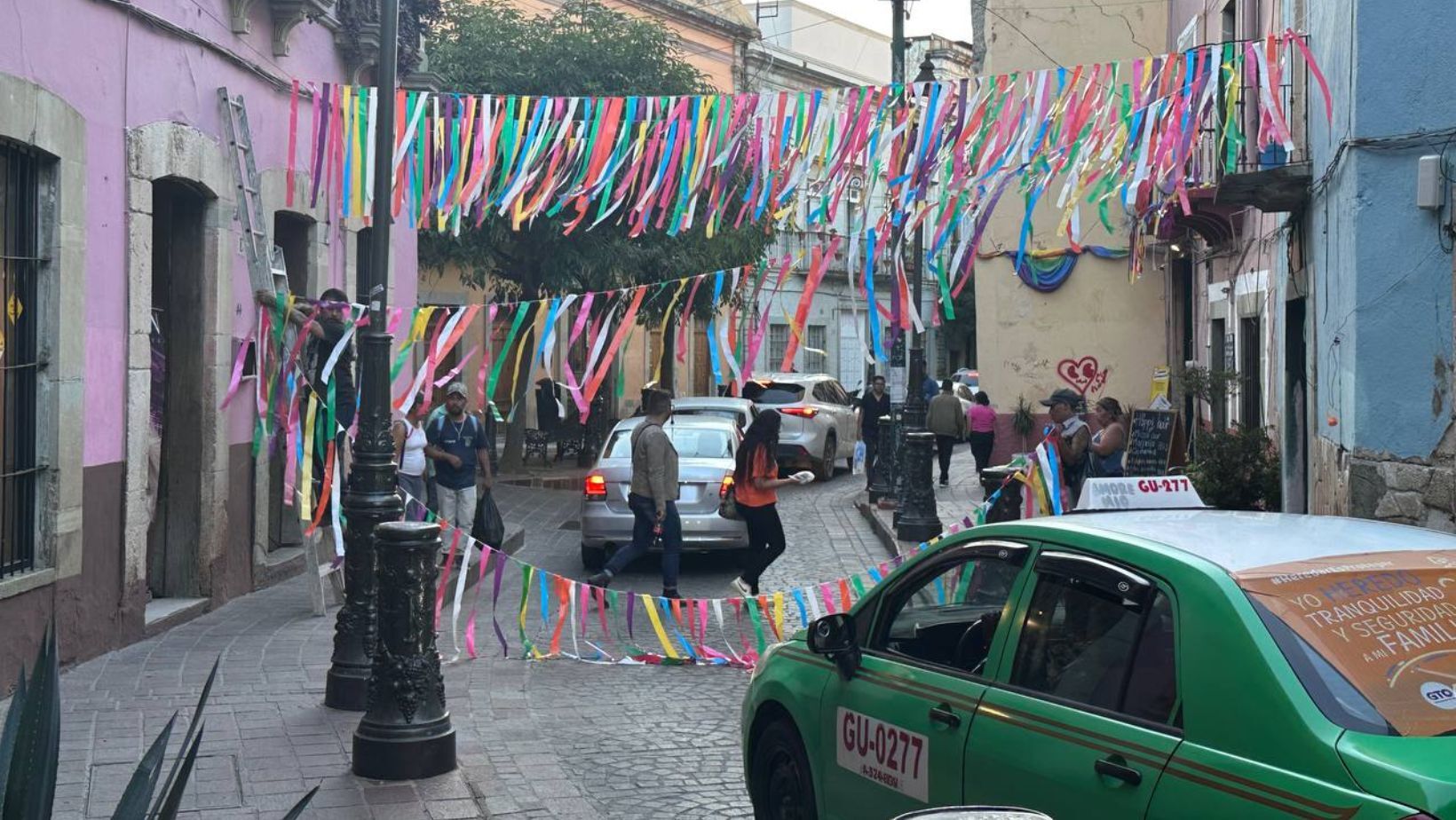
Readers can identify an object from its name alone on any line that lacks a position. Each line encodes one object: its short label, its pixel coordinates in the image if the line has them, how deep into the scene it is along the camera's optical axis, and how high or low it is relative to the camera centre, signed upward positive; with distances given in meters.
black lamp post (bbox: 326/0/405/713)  7.77 -0.38
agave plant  3.16 -0.78
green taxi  3.36 -0.71
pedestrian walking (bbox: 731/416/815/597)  11.48 -0.67
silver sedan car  13.74 -1.00
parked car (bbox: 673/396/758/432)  20.08 -0.12
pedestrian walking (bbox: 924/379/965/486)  21.88 -0.30
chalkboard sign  14.80 -0.39
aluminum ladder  11.36 +1.52
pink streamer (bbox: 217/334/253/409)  10.27 +0.19
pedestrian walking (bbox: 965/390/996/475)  22.11 -0.41
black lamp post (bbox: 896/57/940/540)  15.62 -0.96
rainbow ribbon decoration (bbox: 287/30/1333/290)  10.50 +1.83
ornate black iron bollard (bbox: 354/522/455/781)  6.62 -1.24
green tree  23.95 +5.13
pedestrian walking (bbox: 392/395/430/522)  12.65 -0.49
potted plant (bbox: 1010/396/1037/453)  24.47 -0.32
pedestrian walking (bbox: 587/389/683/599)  11.61 -0.71
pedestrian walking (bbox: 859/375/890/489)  23.08 -0.14
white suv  24.00 -0.34
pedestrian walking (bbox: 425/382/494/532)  12.92 -0.49
